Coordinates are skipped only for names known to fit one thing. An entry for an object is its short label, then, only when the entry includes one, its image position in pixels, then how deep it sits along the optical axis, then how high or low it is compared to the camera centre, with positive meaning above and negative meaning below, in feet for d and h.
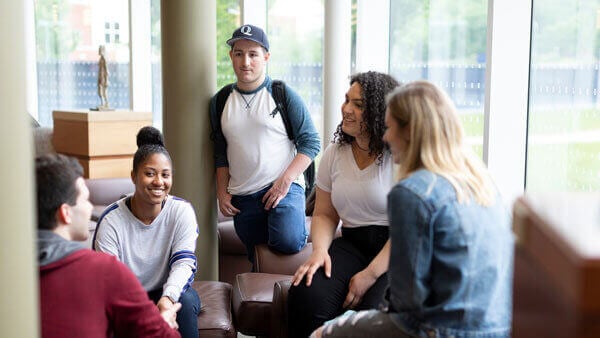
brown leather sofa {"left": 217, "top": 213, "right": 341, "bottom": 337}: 11.37 -3.14
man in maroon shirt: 7.29 -1.74
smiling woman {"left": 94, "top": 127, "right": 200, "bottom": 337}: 11.26 -2.10
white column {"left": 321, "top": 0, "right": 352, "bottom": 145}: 21.34 +0.56
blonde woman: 7.58 -1.44
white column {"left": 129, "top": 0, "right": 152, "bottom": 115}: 28.40 +0.86
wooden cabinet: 3.70 -0.89
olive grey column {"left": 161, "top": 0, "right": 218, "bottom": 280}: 14.48 -0.23
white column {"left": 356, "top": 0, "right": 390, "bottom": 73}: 21.17 +1.15
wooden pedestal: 24.16 -1.78
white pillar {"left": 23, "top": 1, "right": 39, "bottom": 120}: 31.42 +0.70
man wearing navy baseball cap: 14.06 -1.13
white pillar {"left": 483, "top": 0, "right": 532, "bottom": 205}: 15.79 -0.21
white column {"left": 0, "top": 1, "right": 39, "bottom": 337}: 4.44 -0.56
